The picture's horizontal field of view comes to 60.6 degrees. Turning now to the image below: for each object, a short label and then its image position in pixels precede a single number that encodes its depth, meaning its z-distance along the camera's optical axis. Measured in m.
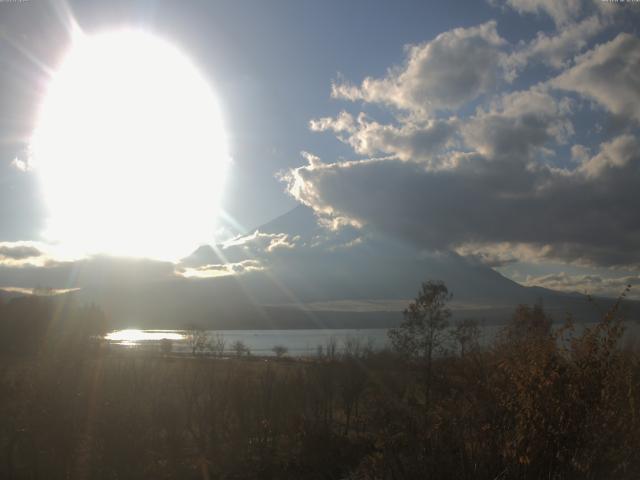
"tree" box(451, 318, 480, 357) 34.91
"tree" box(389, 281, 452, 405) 33.44
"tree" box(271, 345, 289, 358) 101.69
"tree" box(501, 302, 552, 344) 30.02
